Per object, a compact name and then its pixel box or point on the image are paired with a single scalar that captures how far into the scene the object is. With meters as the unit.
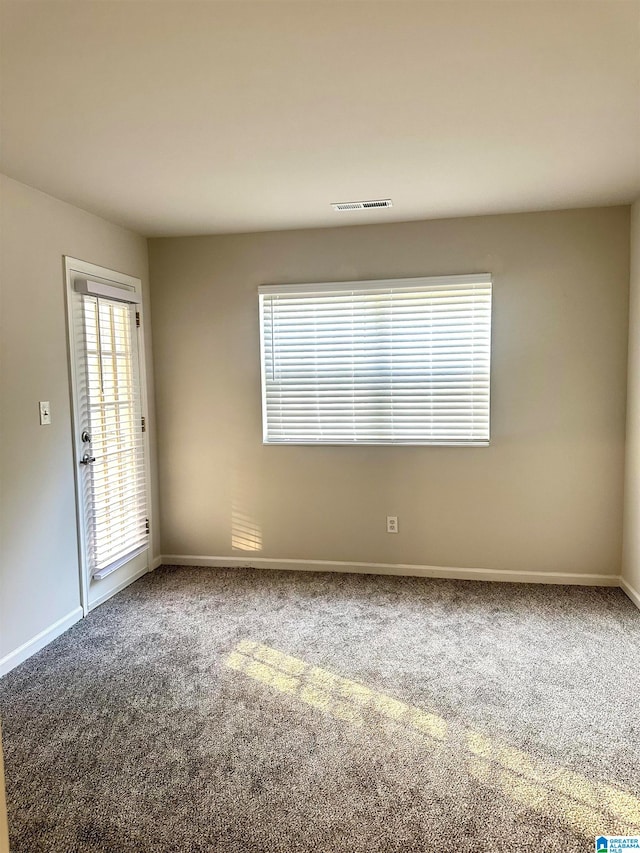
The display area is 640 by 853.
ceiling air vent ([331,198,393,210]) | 3.26
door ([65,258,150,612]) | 3.31
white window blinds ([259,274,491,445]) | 3.75
